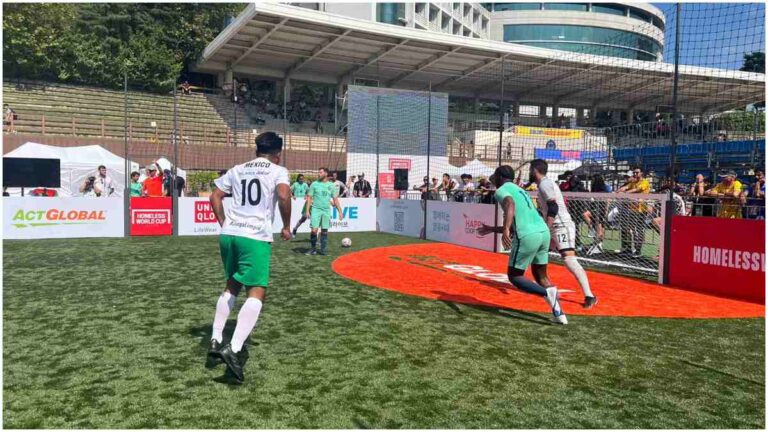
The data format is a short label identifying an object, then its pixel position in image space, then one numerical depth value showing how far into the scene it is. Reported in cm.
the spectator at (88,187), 1866
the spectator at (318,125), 3394
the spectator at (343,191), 2058
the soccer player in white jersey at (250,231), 458
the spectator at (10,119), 2588
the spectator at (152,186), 1717
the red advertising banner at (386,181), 2659
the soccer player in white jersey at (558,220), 684
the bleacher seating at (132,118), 2716
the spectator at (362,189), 2220
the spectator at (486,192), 1455
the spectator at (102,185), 1828
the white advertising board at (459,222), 1354
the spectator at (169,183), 1903
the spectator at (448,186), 1756
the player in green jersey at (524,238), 619
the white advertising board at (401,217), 1689
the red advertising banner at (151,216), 1593
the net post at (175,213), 1636
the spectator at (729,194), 1129
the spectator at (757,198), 1142
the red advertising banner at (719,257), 760
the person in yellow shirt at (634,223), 1068
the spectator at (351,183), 2298
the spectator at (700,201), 1220
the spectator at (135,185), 1681
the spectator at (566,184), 1272
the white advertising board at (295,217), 1667
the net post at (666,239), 891
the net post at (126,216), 1580
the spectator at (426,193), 1631
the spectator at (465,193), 1666
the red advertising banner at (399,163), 2703
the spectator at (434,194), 1784
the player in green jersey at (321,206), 1172
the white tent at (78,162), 2027
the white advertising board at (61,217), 1460
